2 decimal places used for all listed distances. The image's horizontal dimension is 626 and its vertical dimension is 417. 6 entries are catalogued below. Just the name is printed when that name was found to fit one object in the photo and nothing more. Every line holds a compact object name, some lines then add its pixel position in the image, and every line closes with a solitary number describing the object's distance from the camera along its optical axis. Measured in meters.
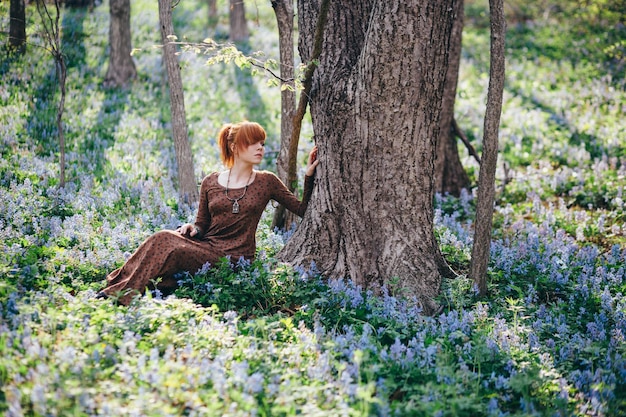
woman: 5.89
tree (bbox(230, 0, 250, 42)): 18.98
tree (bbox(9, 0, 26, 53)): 12.91
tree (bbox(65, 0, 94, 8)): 20.77
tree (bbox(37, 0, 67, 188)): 8.27
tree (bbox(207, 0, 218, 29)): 21.57
